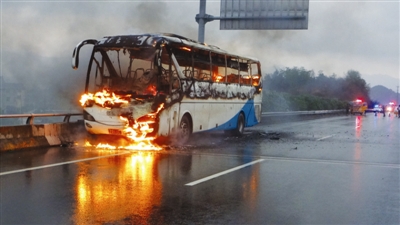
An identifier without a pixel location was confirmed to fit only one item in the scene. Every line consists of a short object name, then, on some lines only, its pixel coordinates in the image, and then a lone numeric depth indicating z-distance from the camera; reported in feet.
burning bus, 45.98
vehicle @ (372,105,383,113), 197.15
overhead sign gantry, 74.49
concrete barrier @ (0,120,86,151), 44.28
